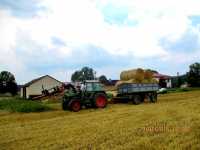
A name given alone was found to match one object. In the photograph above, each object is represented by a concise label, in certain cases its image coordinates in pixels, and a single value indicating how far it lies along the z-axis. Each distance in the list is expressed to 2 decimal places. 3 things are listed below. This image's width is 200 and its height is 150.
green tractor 11.51
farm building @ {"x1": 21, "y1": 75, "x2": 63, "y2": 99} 26.95
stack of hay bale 13.19
